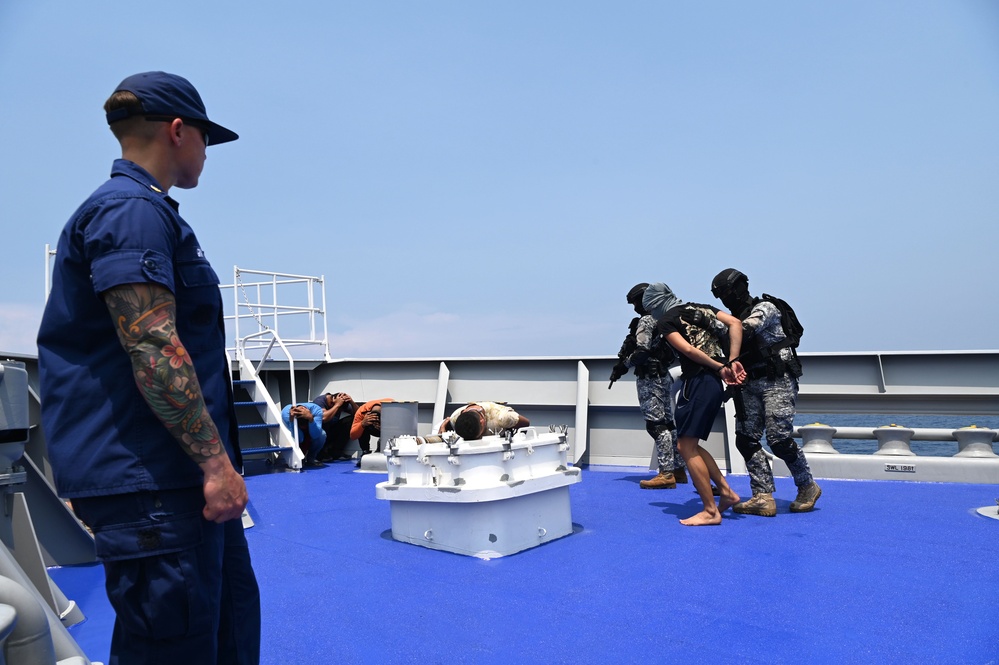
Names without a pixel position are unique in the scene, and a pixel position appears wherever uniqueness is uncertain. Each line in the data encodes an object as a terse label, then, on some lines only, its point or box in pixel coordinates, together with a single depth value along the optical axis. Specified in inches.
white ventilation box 153.3
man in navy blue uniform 55.8
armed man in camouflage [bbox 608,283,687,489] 245.6
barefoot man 182.4
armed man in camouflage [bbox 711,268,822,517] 191.3
